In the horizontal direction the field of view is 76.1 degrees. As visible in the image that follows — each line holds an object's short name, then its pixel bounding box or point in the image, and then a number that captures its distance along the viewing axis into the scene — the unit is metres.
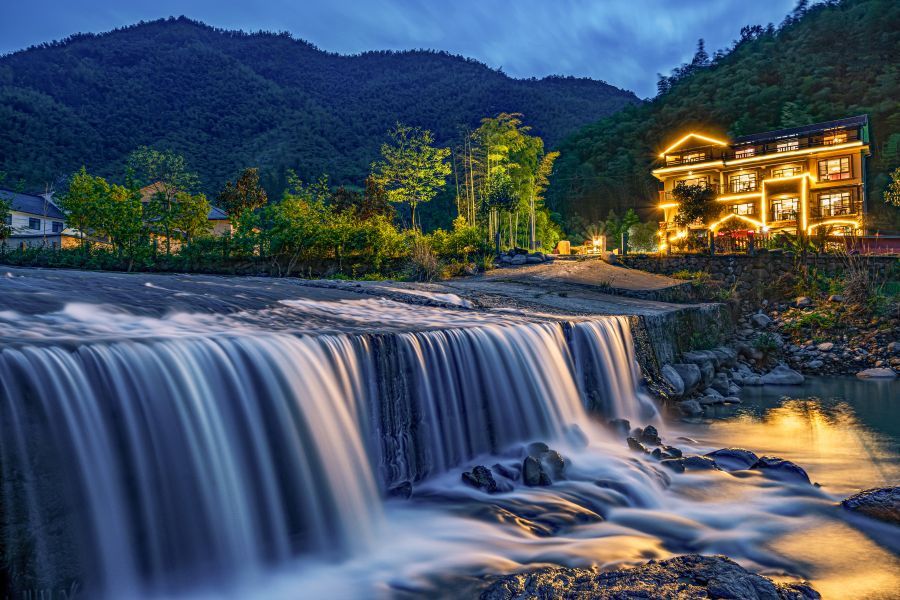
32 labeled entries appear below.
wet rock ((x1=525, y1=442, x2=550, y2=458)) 7.58
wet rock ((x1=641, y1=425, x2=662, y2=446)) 8.89
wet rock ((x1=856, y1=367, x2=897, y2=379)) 14.66
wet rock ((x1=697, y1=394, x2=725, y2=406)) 12.38
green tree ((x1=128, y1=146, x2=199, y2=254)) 54.28
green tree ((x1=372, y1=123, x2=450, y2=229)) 38.91
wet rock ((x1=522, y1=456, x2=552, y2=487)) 6.82
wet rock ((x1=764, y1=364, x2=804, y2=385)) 14.45
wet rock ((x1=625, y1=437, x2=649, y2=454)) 8.42
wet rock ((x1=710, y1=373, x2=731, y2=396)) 13.37
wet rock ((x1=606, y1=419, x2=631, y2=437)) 9.52
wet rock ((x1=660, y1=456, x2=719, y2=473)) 7.70
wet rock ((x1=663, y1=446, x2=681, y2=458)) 8.13
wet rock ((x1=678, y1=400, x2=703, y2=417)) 11.48
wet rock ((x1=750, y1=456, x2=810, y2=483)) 7.36
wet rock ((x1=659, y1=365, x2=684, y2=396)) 12.43
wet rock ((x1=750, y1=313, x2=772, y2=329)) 18.64
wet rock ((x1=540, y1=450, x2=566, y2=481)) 7.07
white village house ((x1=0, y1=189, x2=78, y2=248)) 51.02
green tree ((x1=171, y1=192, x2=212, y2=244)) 32.65
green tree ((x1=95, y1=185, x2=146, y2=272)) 29.40
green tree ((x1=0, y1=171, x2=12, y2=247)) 32.78
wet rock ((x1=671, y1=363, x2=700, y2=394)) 12.73
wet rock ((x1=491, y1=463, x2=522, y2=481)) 6.96
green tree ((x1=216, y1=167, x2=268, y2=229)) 45.44
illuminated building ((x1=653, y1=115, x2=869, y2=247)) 35.12
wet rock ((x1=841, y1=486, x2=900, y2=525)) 5.96
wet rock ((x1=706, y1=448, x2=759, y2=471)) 7.80
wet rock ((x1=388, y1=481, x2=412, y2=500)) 6.29
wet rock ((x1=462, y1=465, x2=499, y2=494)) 6.53
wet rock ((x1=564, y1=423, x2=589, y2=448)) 8.79
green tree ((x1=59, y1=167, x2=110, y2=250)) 31.62
